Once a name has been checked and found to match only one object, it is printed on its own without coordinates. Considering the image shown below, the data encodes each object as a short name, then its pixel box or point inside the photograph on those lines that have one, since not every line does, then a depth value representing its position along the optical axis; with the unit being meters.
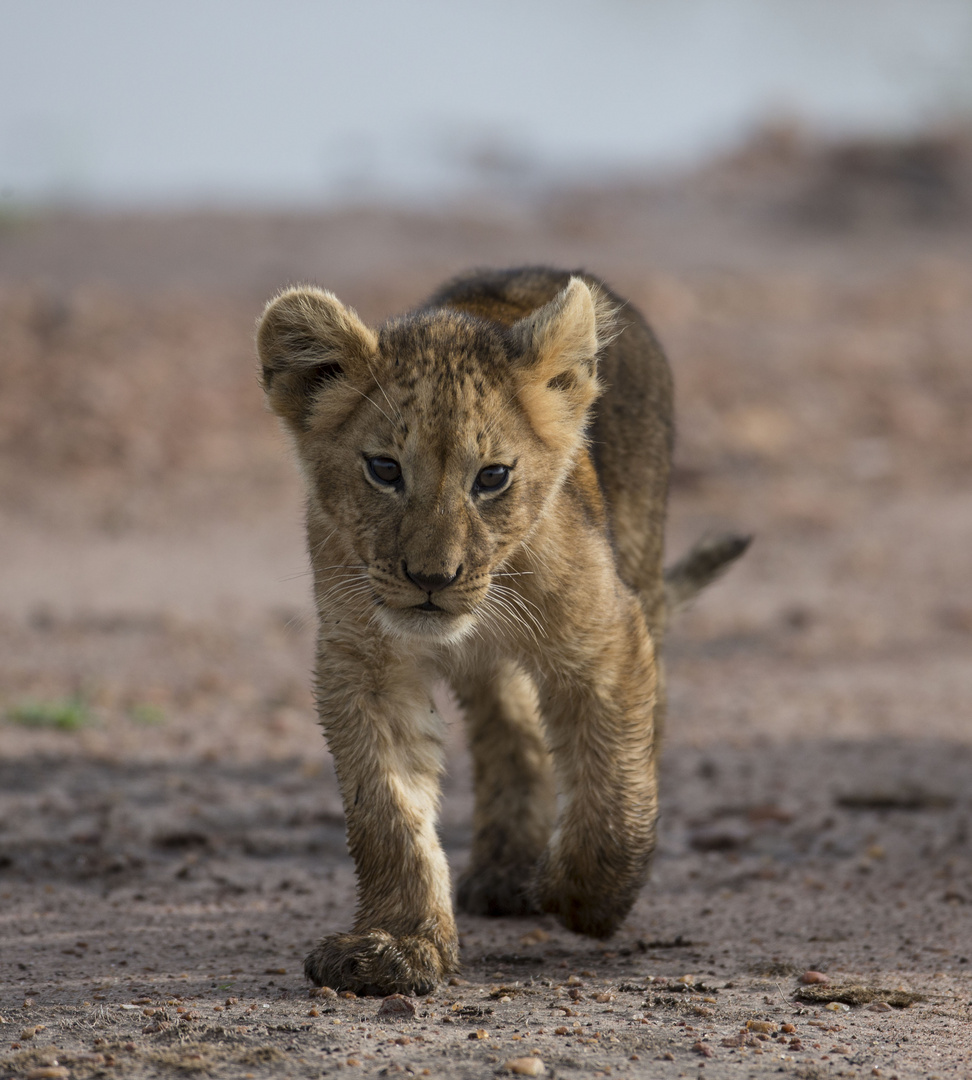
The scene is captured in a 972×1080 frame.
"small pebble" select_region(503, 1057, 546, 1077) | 6.69
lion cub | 8.27
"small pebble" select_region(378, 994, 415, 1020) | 7.80
